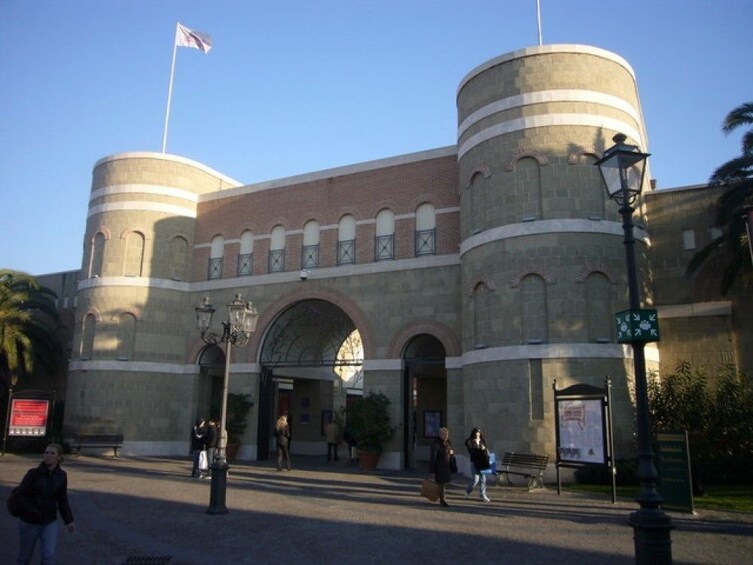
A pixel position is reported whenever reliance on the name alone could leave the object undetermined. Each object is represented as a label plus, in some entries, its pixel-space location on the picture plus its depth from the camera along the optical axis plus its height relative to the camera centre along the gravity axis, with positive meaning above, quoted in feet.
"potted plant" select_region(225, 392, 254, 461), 81.35 -0.14
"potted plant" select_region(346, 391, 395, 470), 69.77 -0.70
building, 58.54 +16.07
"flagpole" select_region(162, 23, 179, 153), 96.24 +46.10
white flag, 90.94 +53.30
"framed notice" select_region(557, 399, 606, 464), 48.01 -0.55
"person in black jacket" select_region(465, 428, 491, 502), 46.88 -2.65
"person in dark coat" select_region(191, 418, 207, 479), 60.39 -2.49
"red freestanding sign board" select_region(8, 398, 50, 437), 72.33 -0.34
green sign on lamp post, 25.85 +3.93
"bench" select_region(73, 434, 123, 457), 81.92 -3.24
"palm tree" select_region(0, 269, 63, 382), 91.40 +13.38
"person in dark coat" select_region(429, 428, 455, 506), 44.19 -2.90
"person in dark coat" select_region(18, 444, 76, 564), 21.90 -3.21
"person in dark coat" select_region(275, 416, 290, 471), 65.51 -1.86
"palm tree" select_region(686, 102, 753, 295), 56.95 +20.11
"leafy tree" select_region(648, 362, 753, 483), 47.60 +0.84
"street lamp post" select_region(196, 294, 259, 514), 39.86 +6.16
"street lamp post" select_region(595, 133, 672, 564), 21.70 +1.06
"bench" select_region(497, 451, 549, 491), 52.80 -3.65
